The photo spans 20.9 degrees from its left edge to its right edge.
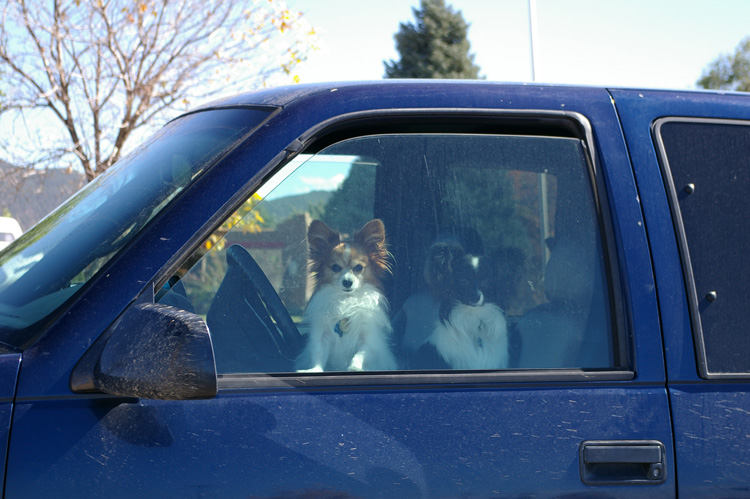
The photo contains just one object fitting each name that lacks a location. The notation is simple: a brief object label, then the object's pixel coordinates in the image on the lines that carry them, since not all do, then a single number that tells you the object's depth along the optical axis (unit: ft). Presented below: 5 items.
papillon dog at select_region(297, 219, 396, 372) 14.39
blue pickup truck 13.69
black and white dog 14.40
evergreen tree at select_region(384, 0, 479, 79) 180.99
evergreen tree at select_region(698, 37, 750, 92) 207.67
